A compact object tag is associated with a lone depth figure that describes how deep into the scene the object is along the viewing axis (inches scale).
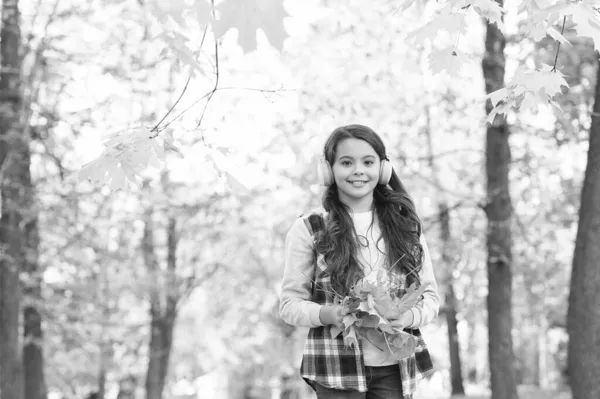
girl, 120.9
